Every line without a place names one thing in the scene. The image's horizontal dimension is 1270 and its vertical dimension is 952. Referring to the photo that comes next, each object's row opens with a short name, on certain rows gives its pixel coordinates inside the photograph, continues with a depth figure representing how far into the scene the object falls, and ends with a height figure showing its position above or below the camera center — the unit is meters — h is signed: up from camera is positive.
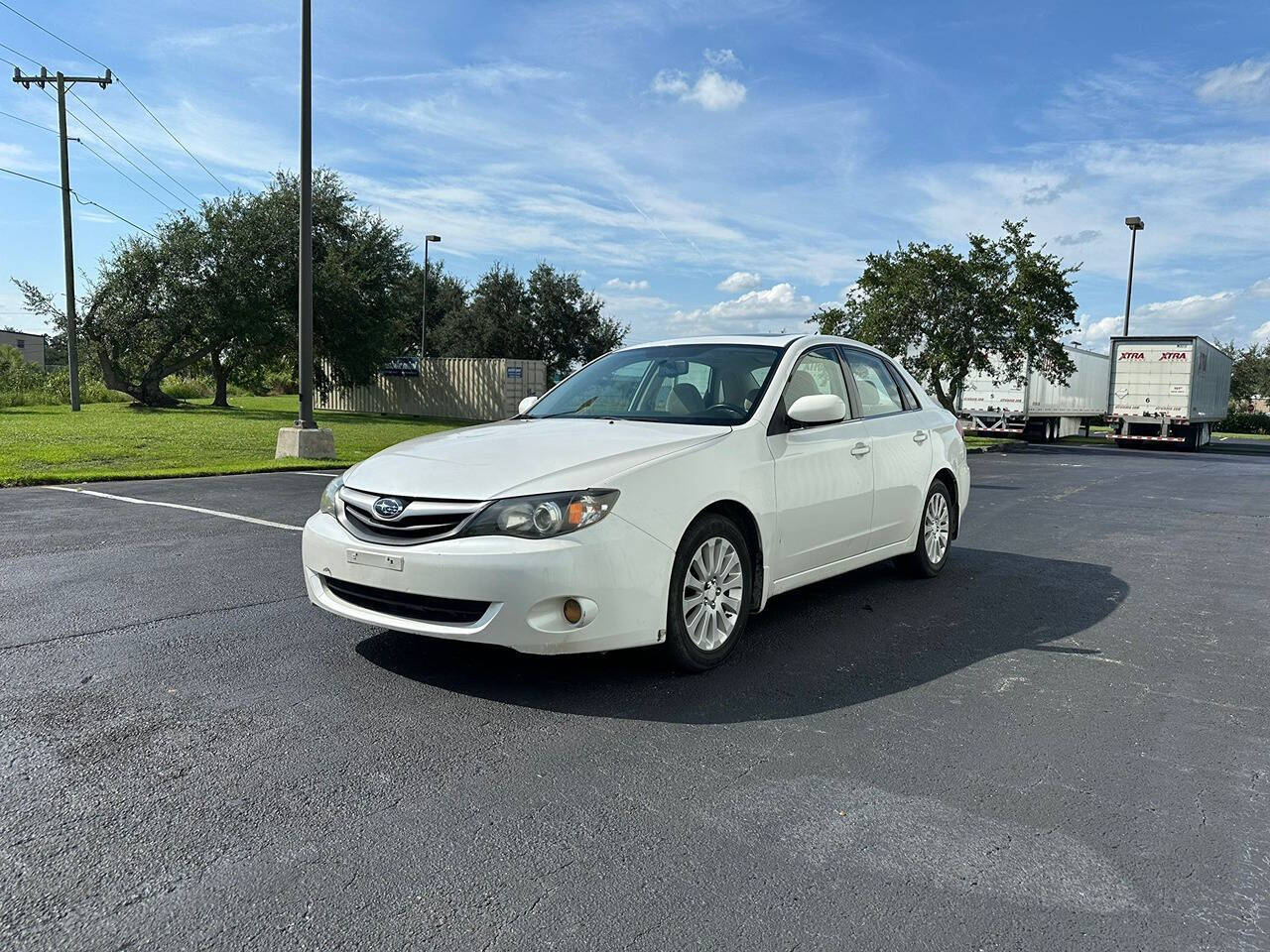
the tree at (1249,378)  63.53 +2.02
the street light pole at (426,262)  40.62 +5.25
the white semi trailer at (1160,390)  29.31 +0.49
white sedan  3.86 -0.54
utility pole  29.67 +5.33
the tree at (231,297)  32.91 +2.85
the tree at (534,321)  48.03 +3.31
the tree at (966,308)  26.75 +2.63
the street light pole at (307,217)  15.08 +2.65
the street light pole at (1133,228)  39.06 +7.38
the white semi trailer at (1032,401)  30.92 +0.01
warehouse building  98.12 +3.31
